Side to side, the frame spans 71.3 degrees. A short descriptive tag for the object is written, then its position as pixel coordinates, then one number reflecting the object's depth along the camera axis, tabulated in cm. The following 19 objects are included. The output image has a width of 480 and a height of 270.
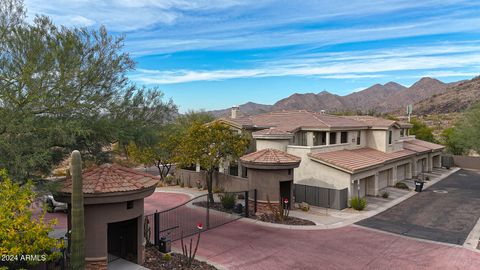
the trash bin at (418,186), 3102
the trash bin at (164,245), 1523
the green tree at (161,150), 1695
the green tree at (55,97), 1195
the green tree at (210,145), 2480
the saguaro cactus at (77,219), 1039
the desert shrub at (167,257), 1455
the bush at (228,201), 2348
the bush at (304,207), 2372
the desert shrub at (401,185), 3241
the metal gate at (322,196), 2434
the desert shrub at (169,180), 3553
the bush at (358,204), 2394
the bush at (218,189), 2974
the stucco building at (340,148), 2627
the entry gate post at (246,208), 2188
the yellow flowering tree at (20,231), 962
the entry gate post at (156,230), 1590
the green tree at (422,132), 5525
